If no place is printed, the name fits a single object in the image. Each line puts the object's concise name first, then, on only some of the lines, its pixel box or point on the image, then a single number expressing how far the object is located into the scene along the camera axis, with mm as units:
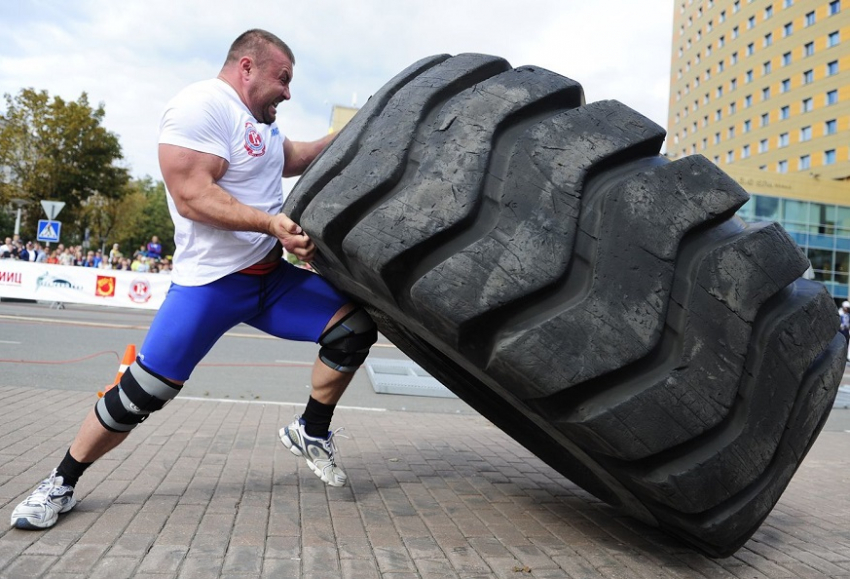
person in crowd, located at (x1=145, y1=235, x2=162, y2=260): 21209
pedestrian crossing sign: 20359
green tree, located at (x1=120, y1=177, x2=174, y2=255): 52594
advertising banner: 16359
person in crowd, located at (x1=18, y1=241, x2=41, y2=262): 19305
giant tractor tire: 1861
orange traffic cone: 4895
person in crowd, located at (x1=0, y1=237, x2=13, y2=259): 18953
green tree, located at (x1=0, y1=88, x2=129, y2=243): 30188
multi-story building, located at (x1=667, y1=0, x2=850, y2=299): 43031
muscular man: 2646
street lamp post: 27161
